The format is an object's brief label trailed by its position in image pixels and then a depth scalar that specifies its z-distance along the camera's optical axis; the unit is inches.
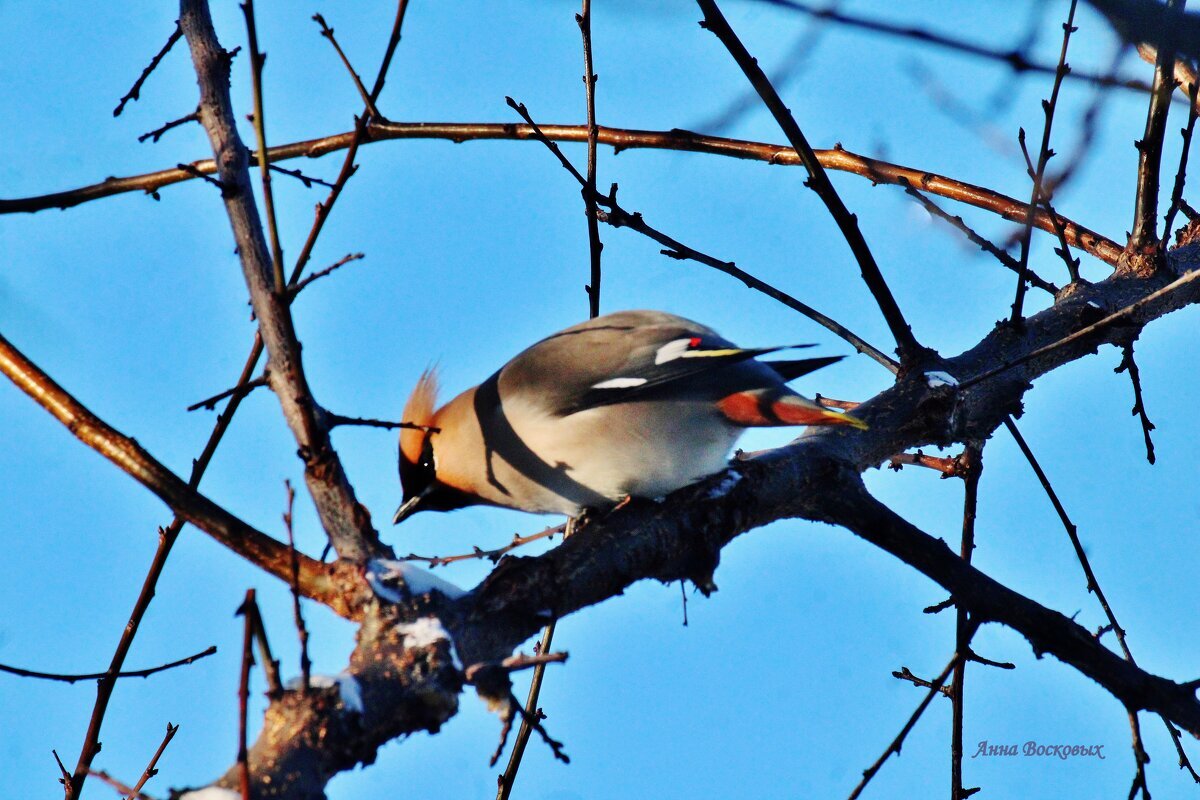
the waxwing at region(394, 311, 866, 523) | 281.6
